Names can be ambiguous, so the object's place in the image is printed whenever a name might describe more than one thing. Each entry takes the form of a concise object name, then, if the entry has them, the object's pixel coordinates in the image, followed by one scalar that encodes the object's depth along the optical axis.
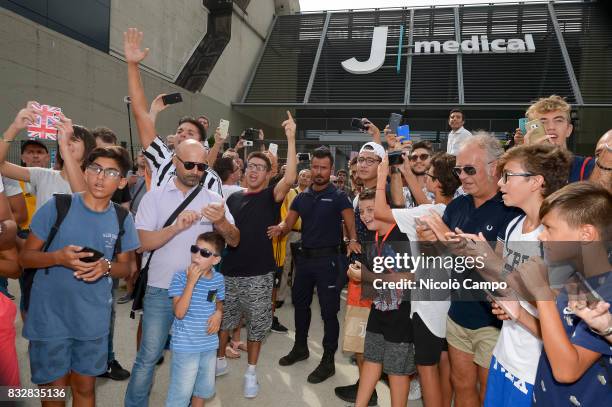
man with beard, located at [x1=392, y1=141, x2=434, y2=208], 3.53
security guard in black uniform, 4.14
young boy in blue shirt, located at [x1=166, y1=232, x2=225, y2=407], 2.56
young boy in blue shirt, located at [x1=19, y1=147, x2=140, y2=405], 2.24
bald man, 2.66
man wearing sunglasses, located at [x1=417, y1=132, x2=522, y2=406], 2.28
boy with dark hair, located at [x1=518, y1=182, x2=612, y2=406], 1.31
